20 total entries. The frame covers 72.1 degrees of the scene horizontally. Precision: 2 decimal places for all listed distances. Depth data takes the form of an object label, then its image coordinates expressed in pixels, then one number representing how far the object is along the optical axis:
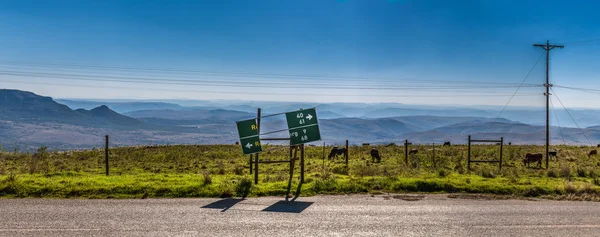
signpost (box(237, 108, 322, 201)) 15.41
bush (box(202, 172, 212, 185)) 14.88
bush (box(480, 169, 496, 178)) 18.81
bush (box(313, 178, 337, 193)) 14.41
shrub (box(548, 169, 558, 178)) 19.87
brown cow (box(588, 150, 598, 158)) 37.00
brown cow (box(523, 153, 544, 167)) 29.00
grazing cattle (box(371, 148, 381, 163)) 32.16
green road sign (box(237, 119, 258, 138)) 15.45
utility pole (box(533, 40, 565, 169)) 30.81
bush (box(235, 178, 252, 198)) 13.59
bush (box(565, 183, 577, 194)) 14.30
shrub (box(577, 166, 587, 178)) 20.53
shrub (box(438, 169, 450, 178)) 18.42
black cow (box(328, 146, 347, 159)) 34.22
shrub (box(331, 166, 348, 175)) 21.34
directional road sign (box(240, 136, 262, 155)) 15.40
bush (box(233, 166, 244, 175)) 21.07
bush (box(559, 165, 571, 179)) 19.74
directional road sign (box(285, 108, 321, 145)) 15.47
